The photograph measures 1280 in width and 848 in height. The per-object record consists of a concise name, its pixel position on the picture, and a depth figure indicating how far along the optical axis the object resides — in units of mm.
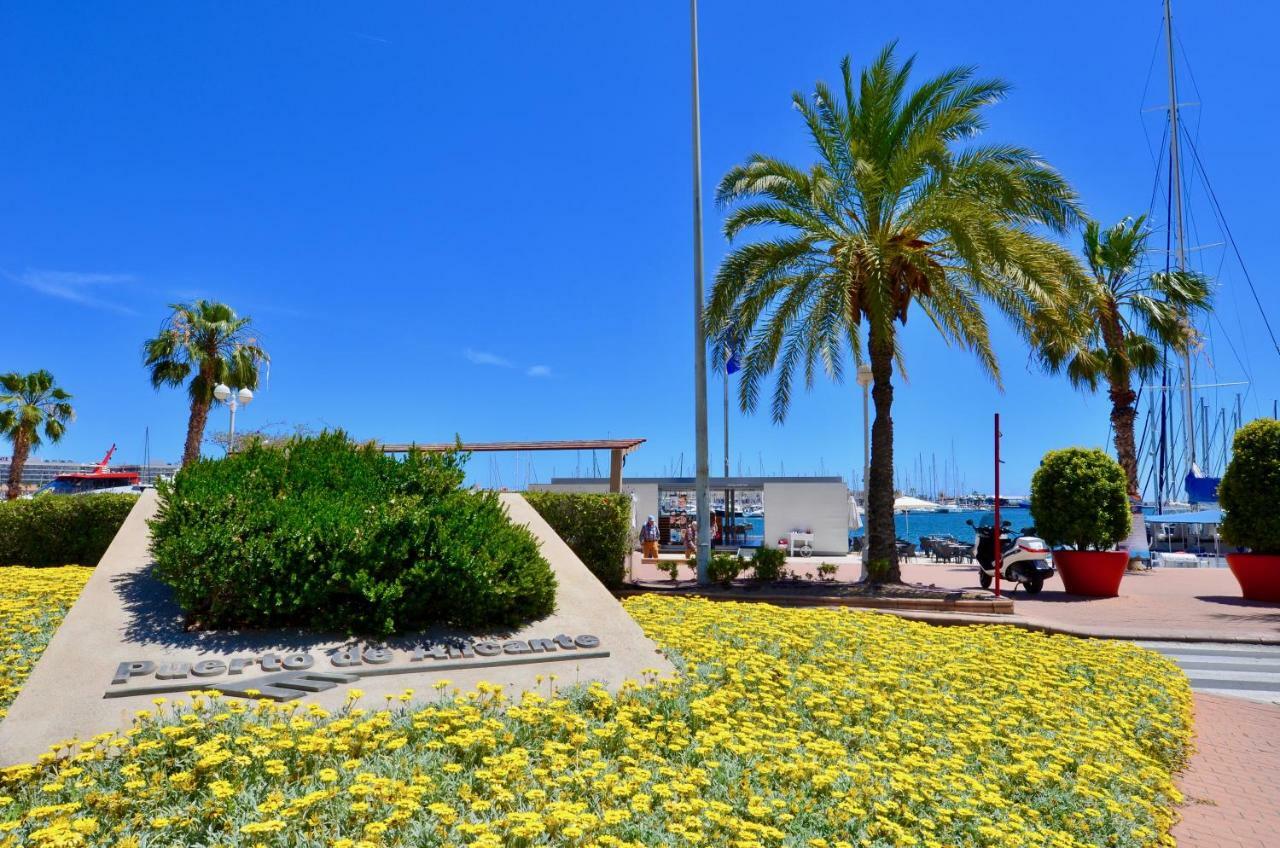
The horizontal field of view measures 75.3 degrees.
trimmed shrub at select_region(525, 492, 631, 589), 13320
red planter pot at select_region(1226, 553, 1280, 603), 15477
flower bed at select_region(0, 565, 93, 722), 5676
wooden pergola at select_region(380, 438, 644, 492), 14977
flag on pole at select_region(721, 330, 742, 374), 15961
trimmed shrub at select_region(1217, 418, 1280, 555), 15375
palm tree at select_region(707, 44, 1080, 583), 13852
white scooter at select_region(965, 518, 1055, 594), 16734
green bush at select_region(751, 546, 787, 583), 14844
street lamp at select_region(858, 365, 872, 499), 17016
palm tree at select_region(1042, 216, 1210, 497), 24969
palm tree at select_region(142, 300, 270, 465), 24625
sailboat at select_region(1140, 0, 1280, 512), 33000
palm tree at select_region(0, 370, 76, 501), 31000
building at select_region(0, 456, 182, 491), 118425
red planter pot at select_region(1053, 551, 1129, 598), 16234
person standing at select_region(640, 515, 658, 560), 22484
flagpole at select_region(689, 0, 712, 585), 15758
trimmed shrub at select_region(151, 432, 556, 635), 6109
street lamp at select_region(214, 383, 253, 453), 21047
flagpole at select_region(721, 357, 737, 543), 29016
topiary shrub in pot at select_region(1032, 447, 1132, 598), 16266
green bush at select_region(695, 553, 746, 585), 14680
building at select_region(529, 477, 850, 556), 25703
